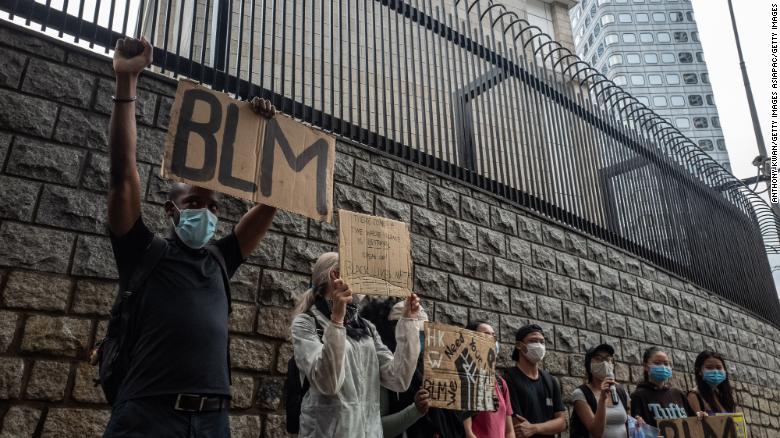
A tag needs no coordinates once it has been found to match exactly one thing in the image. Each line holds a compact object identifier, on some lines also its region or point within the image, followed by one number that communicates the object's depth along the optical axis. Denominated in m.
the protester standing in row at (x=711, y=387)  5.45
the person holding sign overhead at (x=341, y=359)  2.63
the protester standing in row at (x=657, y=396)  4.97
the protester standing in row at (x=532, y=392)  4.39
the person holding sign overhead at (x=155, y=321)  2.06
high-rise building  71.31
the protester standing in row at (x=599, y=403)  4.54
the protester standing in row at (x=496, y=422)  3.98
